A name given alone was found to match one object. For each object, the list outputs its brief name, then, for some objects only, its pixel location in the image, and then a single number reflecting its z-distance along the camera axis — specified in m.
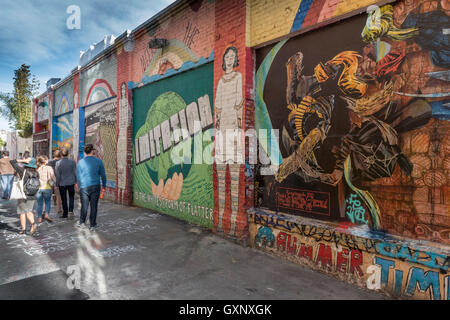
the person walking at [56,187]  7.96
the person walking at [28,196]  5.84
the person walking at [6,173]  8.81
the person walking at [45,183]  6.59
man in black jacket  7.41
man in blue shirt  6.29
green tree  32.56
